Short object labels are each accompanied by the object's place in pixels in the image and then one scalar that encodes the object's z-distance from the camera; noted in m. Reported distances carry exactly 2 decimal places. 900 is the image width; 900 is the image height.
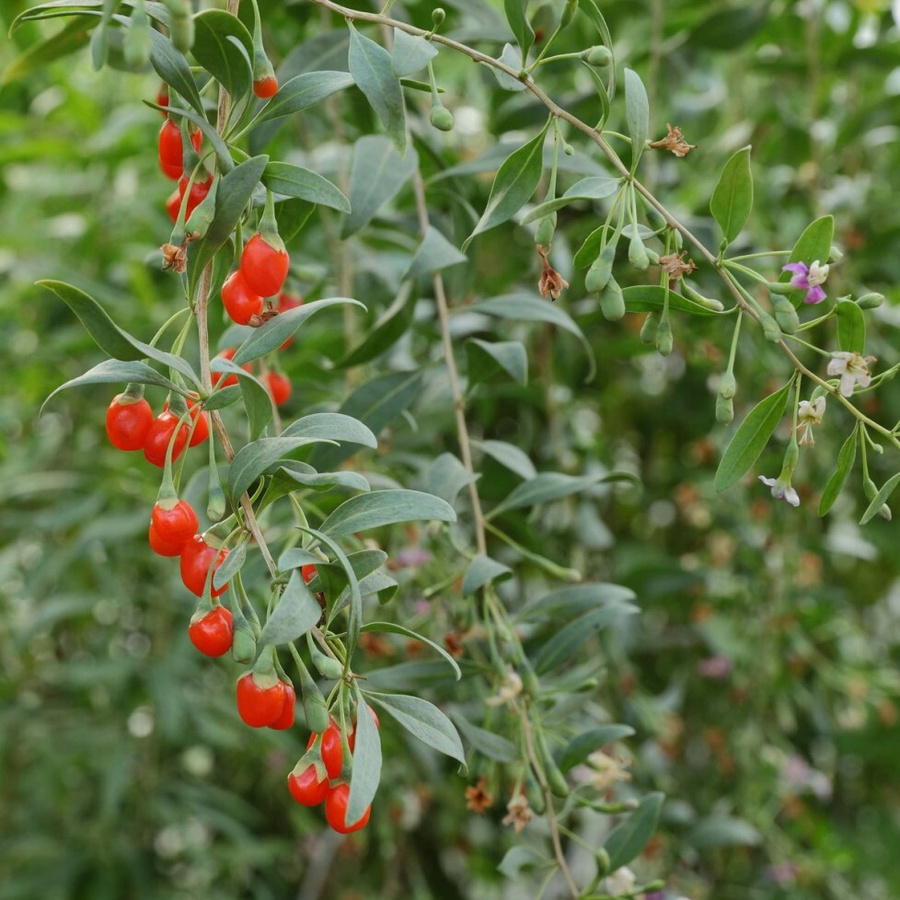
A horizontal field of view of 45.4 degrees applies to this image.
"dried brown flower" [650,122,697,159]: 0.55
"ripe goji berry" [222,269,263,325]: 0.52
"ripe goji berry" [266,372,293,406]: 0.68
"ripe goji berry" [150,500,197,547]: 0.48
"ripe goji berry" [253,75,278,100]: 0.53
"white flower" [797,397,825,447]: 0.52
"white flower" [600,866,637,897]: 0.68
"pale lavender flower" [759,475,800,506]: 0.55
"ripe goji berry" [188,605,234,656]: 0.47
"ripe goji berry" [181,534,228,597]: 0.48
